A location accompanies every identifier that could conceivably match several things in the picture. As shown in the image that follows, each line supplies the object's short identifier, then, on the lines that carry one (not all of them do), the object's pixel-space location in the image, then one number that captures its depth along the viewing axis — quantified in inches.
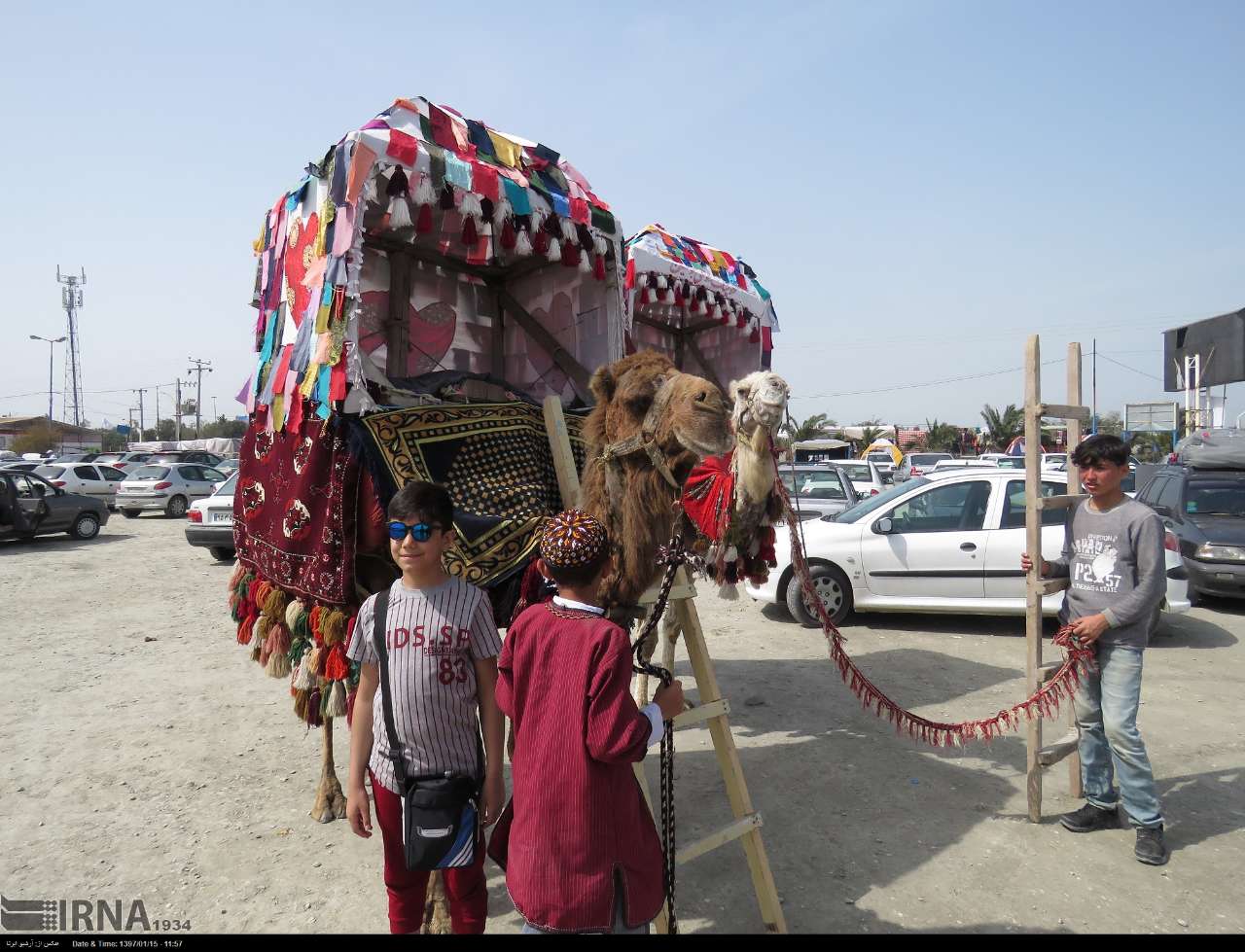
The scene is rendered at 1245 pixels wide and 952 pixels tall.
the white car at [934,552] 318.0
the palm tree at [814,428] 1772.9
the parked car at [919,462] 964.1
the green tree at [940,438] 2113.7
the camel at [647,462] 122.5
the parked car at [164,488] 847.7
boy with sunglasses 98.8
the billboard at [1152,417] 925.8
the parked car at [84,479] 879.6
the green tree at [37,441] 2412.6
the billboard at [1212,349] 996.6
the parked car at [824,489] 498.7
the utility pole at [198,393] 2699.3
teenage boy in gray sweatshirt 144.3
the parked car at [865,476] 602.2
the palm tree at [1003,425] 1756.9
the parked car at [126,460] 1084.6
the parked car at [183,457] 1093.1
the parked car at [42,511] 597.0
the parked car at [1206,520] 352.2
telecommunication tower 2356.1
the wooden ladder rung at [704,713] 115.3
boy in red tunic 78.5
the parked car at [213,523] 513.3
